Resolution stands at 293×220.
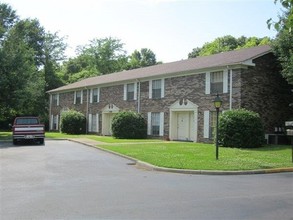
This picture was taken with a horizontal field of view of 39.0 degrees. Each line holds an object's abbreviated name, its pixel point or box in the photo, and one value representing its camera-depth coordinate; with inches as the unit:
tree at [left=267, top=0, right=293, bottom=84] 912.9
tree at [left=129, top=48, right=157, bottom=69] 3688.0
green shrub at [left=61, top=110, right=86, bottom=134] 1565.0
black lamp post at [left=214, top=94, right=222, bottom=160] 663.1
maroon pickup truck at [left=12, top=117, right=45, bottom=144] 1002.1
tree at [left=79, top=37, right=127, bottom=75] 3299.7
